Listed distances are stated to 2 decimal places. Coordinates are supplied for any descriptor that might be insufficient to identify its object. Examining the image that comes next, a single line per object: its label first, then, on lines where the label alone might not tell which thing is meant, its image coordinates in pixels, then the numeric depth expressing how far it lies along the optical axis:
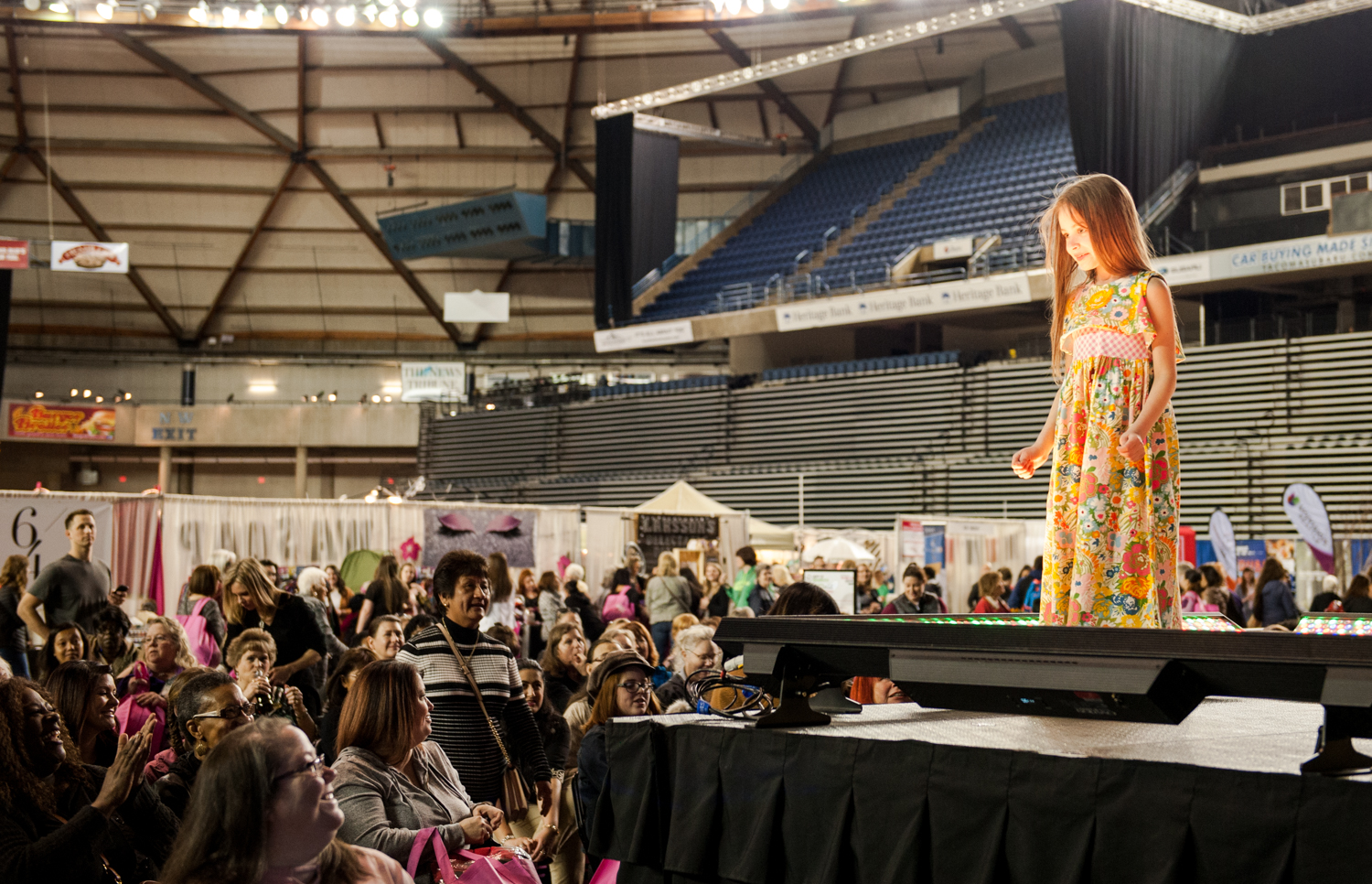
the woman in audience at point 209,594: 6.59
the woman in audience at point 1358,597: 7.69
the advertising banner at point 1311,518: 12.20
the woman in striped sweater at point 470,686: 3.87
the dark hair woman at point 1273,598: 8.65
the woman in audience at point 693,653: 4.84
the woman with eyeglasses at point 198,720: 3.22
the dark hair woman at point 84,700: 3.72
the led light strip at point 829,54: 18.91
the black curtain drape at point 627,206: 24.25
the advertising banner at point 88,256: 23.98
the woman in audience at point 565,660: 5.62
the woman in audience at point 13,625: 6.48
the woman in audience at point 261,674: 4.23
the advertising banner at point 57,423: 30.22
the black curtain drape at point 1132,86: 18.70
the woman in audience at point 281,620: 5.49
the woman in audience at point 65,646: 5.25
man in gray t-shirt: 6.43
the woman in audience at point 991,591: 8.95
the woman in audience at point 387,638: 5.25
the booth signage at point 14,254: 22.92
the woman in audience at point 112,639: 5.90
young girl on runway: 2.64
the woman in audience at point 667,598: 9.71
